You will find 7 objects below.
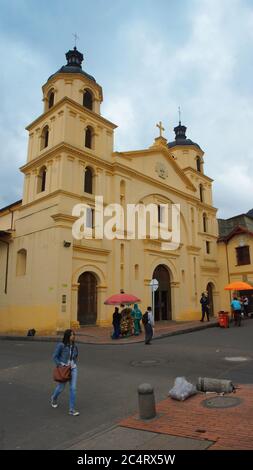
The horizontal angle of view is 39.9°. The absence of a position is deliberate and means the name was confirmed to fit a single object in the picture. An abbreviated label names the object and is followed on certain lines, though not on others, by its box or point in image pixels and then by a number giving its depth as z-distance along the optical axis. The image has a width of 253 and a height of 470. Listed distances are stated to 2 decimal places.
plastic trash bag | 7.15
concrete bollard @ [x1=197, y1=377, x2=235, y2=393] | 7.50
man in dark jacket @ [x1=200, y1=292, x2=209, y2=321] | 23.52
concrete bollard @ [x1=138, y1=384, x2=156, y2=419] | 6.12
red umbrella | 17.61
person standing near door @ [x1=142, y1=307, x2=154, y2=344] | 15.42
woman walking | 6.82
